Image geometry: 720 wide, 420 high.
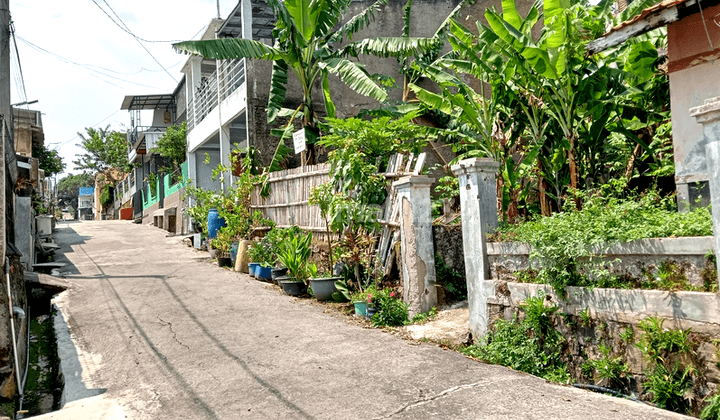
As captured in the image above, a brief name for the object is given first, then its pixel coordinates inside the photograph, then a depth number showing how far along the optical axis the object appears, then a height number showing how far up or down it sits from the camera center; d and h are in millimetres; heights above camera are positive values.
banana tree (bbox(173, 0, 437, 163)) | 10664 +3705
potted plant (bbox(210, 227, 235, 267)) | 12652 -423
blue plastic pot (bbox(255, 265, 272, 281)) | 10562 -970
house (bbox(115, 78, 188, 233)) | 22984 +3070
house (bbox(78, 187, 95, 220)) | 53528 +3153
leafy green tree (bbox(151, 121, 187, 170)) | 23500 +3769
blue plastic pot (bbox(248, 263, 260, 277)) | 10880 -897
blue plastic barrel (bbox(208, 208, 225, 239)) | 14359 +77
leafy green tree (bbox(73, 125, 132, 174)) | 38250 +6063
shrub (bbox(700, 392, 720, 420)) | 3659 -1442
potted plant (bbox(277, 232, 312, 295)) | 9219 -736
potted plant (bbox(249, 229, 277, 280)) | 10594 -660
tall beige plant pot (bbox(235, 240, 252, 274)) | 11742 -718
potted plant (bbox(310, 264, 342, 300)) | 8484 -1061
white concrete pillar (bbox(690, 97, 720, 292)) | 3662 +374
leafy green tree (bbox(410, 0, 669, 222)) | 6102 +1322
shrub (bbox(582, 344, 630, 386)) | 4397 -1349
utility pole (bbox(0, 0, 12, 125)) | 9266 +3111
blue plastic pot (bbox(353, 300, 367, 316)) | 7370 -1243
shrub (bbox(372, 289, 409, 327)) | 7000 -1253
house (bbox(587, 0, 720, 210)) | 5336 +1438
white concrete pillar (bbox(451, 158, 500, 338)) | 5805 -105
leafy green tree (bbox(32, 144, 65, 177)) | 20516 +3052
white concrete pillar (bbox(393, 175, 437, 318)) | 6922 -393
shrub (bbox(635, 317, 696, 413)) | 3934 -1231
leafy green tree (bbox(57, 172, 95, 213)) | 69750 +5810
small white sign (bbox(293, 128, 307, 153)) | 11422 +1746
